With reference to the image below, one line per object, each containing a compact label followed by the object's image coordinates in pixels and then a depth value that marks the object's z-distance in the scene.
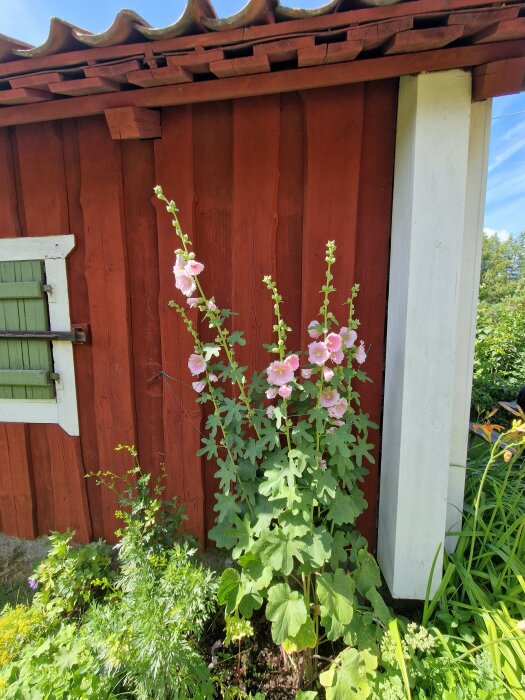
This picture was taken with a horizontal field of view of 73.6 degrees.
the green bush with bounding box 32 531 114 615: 1.96
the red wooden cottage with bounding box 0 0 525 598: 1.47
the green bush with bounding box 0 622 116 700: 1.37
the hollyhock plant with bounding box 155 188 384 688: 1.47
